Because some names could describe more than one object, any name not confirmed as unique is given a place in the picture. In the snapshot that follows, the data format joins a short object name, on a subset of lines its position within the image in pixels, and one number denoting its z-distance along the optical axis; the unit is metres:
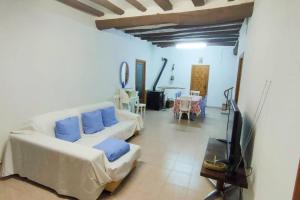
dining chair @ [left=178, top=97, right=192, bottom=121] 5.51
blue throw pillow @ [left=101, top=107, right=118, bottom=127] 3.62
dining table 5.50
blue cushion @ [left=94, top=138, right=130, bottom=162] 2.21
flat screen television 1.60
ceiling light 6.29
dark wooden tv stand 1.50
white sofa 1.90
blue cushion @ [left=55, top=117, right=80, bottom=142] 2.62
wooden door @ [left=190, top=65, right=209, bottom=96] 8.01
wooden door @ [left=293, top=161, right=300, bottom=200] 0.58
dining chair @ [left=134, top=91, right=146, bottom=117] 5.55
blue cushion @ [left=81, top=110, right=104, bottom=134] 3.16
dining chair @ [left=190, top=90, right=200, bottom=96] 7.07
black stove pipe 7.47
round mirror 5.09
